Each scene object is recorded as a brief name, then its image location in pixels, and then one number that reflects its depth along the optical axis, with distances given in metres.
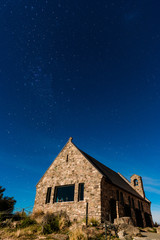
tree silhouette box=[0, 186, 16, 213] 20.77
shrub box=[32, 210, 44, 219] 16.48
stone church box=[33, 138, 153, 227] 15.57
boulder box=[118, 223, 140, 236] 11.65
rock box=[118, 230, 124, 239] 10.59
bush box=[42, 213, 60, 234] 12.34
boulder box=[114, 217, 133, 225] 13.16
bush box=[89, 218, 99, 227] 13.25
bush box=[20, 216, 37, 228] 13.89
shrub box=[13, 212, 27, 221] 16.50
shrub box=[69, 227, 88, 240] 9.93
